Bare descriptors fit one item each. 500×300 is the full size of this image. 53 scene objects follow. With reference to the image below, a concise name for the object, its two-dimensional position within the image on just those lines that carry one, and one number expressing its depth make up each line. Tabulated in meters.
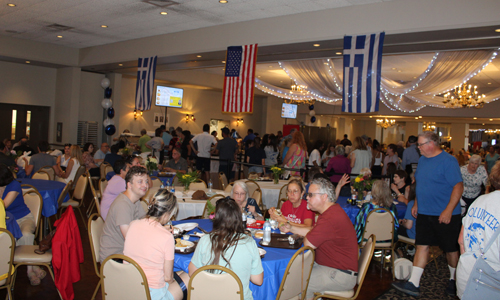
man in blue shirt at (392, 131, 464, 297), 4.12
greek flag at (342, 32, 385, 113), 6.29
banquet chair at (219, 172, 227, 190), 7.30
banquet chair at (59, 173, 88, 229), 6.42
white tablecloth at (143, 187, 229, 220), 5.16
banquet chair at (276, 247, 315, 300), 2.78
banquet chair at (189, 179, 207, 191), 6.27
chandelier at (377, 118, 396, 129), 23.09
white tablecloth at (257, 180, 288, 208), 6.92
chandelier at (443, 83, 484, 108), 11.47
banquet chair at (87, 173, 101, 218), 7.36
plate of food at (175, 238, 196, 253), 3.08
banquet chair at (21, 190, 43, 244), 4.65
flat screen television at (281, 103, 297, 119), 20.55
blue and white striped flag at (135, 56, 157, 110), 9.79
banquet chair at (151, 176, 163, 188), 6.43
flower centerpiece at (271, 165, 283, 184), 7.29
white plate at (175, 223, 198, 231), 3.73
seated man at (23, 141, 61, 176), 7.29
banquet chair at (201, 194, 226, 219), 4.74
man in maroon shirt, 3.13
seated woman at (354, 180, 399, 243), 4.77
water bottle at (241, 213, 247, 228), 3.84
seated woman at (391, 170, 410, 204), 5.93
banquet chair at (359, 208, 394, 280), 4.64
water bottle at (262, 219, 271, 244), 3.37
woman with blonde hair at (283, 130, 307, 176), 8.18
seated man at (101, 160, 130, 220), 4.42
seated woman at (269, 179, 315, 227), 4.21
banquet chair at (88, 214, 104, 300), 3.37
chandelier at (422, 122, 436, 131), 24.27
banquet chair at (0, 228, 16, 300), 3.12
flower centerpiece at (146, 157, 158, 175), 7.21
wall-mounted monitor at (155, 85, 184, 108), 15.91
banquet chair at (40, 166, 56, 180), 7.15
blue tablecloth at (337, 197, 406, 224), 5.40
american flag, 7.79
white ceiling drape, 7.43
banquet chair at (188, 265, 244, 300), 2.43
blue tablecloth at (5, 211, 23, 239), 3.69
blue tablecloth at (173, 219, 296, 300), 2.93
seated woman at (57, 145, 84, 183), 7.27
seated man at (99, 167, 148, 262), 3.41
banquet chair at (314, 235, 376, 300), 3.18
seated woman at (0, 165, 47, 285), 4.11
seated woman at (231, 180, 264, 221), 4.35
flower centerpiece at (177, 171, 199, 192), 5.67
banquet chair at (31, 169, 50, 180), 6.65
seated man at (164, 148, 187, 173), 7.77
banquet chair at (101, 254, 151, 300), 2.59
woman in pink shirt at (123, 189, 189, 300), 2.70
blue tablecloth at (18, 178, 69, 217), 5.34
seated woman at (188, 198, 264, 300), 2.60
